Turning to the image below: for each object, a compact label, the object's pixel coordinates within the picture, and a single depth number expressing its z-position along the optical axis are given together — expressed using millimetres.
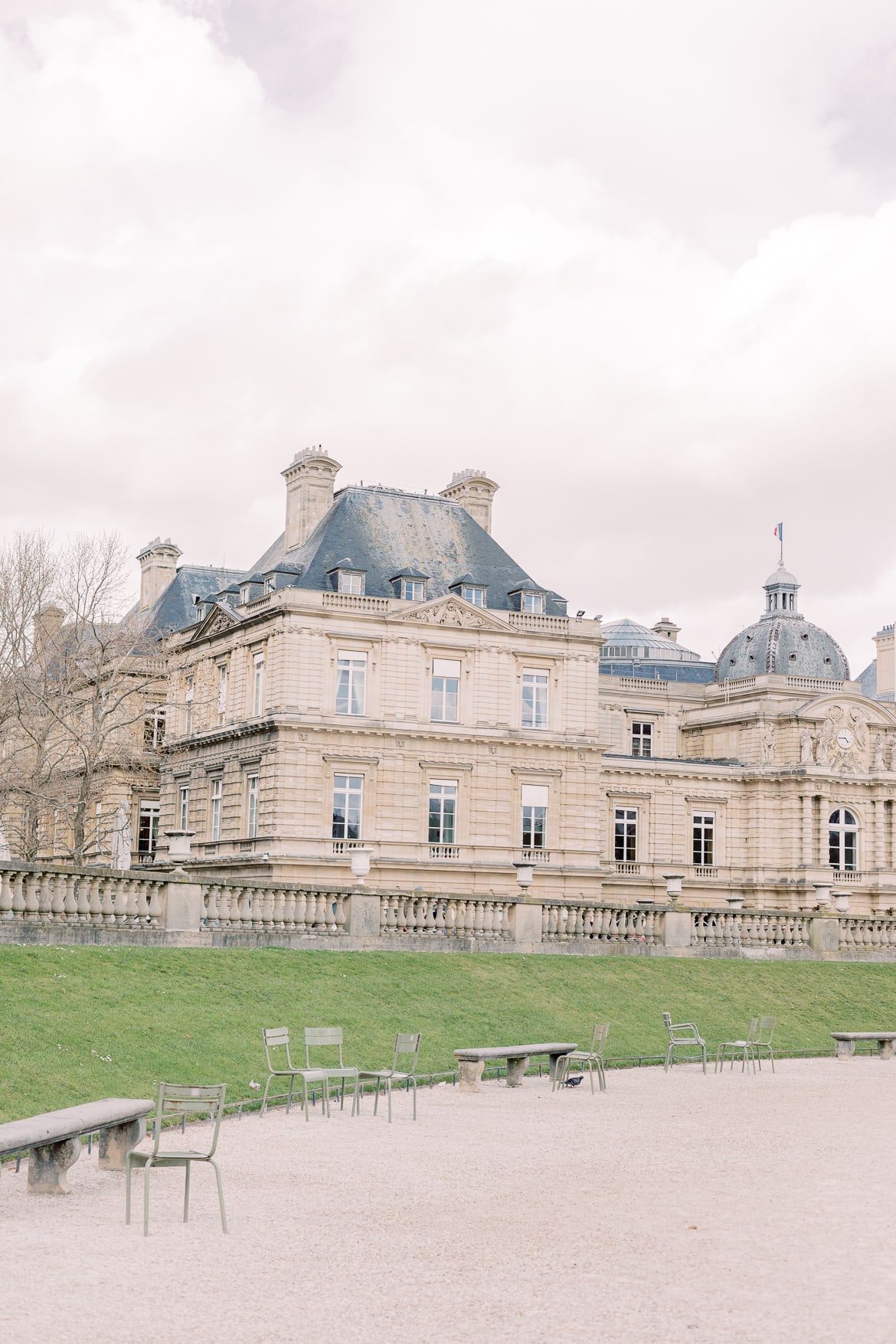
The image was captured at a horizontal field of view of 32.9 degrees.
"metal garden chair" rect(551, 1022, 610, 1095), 21203
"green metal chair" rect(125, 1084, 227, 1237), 11414
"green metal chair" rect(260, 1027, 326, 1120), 17625
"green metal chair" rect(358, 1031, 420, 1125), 17734
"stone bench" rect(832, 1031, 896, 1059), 27047
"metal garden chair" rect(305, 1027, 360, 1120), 18250
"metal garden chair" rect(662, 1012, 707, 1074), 24062
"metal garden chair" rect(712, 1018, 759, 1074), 24328
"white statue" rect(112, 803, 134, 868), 45531
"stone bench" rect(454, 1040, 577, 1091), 20453
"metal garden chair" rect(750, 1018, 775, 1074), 24766
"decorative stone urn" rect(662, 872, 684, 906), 37625
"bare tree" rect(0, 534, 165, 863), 42281
